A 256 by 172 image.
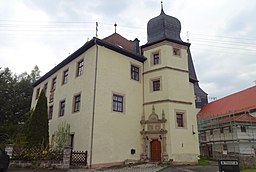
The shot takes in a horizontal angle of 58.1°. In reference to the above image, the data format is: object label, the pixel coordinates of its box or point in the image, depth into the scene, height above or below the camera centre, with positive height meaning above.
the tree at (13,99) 31.98 +5.88
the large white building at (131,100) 16.59 +3.31
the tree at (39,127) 17.03 +1.10
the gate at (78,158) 15.11 -1.04
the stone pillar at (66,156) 14.16 -0.89
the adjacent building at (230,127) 26.53 +1.92
